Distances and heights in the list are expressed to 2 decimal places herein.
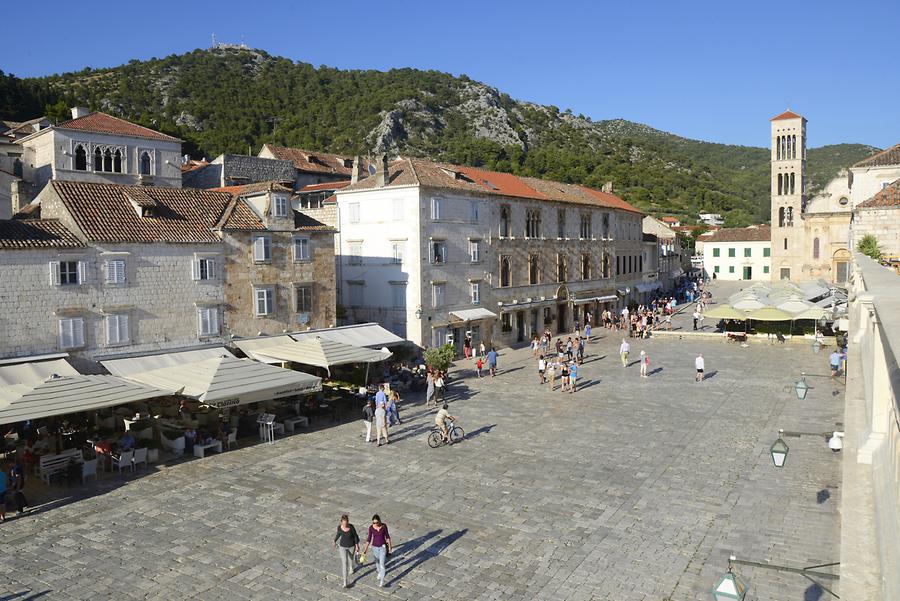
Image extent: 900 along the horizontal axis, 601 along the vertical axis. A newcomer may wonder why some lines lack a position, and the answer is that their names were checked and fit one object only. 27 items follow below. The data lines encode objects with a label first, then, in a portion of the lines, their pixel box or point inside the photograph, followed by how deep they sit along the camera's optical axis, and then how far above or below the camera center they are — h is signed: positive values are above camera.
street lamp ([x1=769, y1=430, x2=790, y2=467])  11.27 -3.12
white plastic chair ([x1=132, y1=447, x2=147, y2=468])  18.36 -4.93
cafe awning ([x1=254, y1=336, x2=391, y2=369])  23.70 -2.99
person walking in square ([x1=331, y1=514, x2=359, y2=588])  11.49 -4.56
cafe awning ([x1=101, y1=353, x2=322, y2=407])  19.05 -3.20
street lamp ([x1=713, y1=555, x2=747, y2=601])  6.94 -3.31
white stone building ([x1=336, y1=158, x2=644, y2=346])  35.81 +0.78
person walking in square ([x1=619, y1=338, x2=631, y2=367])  33.74 -4.25
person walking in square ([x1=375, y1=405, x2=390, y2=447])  20.42 -4.52
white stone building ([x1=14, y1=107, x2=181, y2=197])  43.56 +7.96
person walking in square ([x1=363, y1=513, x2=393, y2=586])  11.52 -4.61
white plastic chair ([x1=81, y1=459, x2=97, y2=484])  17.40 -5.01
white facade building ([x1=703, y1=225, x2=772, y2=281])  90.94 +1.28
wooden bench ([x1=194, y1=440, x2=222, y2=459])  19.36 -5.04
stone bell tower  77.81 +9.34
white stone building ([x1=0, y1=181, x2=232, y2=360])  21.44 -0.01
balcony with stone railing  5.71 -2.55
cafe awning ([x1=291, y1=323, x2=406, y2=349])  29.02 -2.90
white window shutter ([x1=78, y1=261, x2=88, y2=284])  22.58 +0.02
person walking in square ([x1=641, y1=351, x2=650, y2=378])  30.48 -4.38
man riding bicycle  20.02 -4.47
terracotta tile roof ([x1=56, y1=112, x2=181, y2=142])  44.75 +9.84
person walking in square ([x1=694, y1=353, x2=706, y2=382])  29.44 -4.39
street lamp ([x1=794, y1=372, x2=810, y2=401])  16.03 -2.97
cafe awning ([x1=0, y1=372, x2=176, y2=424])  16.19 -3.09
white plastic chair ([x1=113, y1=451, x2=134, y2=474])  17.91 -4.91
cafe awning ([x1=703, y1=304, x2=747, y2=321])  39.84 -2.95
